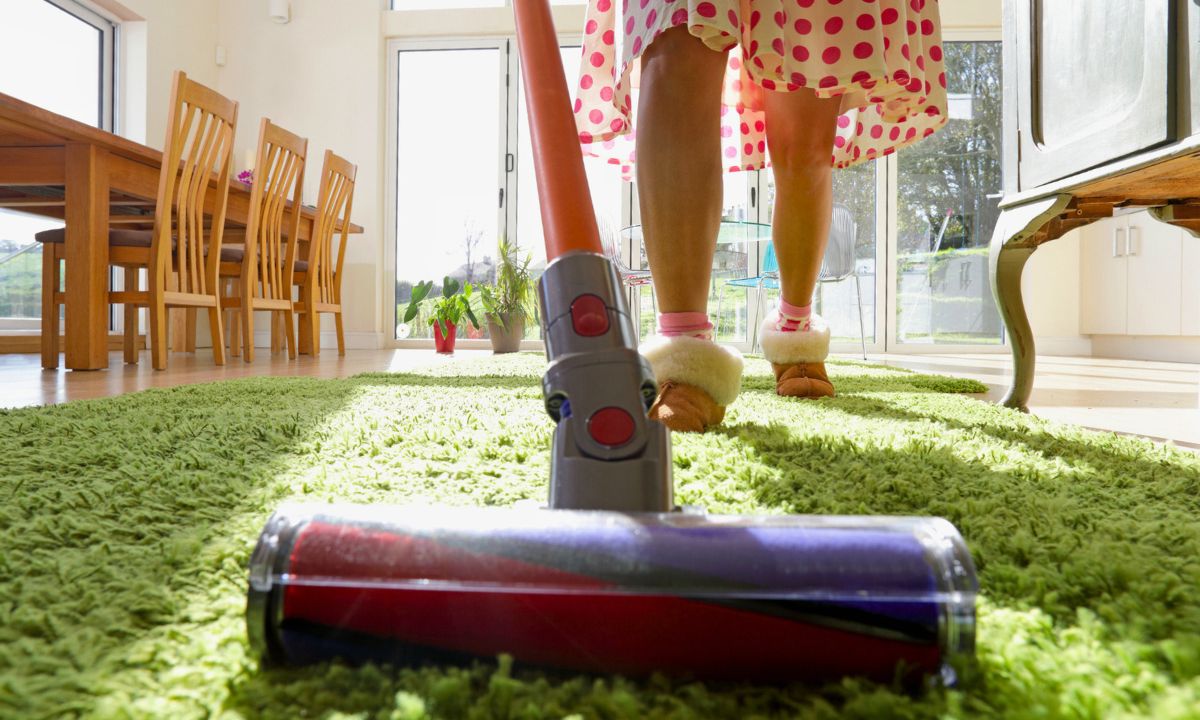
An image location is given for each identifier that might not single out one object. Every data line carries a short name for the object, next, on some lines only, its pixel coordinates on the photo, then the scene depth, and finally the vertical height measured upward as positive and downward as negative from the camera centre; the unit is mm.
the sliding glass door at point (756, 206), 5188 +971
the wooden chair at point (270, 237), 3162 +465
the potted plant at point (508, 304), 4578 +252
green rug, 251 -104
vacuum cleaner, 240 -74
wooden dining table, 2328 +516
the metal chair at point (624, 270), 4500 +463
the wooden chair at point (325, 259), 3766 +446
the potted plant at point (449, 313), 4586 +196
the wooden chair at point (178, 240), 2582 +361
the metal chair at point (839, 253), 4188 +511
